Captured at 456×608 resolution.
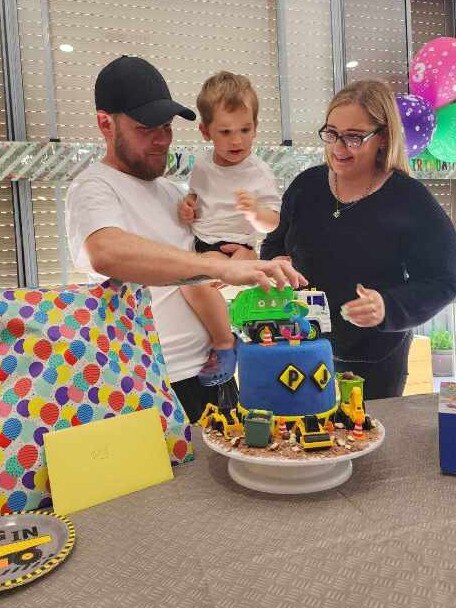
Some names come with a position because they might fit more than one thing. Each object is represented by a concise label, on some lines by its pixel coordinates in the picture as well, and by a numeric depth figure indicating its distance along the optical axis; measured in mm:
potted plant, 5582
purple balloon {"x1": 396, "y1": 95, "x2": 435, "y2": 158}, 3971
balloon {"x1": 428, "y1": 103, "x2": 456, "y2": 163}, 4152
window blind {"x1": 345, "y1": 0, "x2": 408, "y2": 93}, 4789
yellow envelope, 877
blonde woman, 1603
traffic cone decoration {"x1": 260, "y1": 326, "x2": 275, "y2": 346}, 992
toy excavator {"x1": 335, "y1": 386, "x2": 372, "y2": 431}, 972
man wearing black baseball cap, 1175
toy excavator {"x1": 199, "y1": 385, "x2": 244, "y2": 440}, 979
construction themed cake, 903
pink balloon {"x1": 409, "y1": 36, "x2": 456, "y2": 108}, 4086
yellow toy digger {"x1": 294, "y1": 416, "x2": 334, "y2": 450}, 875
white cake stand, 891
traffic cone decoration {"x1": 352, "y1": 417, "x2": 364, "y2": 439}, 939
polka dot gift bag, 876
